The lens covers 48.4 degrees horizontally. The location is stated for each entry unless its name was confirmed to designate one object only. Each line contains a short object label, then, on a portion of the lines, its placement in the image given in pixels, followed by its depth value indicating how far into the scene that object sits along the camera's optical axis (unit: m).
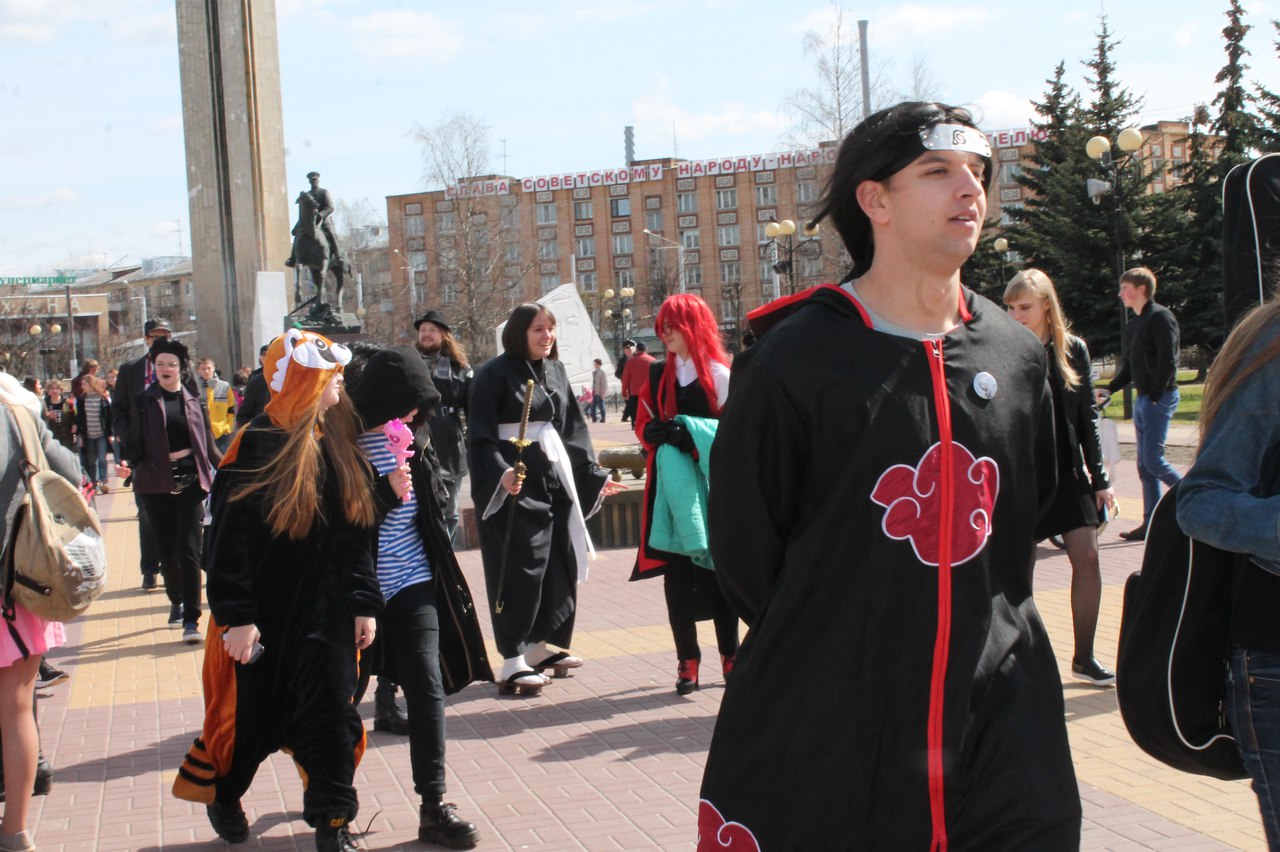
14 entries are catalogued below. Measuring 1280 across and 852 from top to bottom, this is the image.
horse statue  27.39
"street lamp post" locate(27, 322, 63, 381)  67.62
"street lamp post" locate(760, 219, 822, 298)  30.16
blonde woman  6.20
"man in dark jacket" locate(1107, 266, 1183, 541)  10.23
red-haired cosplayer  6.61
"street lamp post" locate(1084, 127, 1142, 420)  23.53
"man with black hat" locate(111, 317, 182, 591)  9.98
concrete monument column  39.19
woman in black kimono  7.06
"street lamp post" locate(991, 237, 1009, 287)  40.97
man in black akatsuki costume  2.43
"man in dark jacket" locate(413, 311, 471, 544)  9.52
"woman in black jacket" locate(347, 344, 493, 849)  4.77
